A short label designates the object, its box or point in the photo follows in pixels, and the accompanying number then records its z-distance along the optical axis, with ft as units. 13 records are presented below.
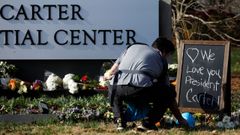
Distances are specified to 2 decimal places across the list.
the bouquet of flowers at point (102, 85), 34.95
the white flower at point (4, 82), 34.75
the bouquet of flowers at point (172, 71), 36.44
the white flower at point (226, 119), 29.30
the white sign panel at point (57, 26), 36.52
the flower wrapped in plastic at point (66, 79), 35.33
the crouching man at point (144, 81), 27.37
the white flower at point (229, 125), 29.07
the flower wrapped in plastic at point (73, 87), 34.55
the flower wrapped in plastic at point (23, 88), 34.32
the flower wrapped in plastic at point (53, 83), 34.99
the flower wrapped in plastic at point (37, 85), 34.65
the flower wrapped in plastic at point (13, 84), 34.45
